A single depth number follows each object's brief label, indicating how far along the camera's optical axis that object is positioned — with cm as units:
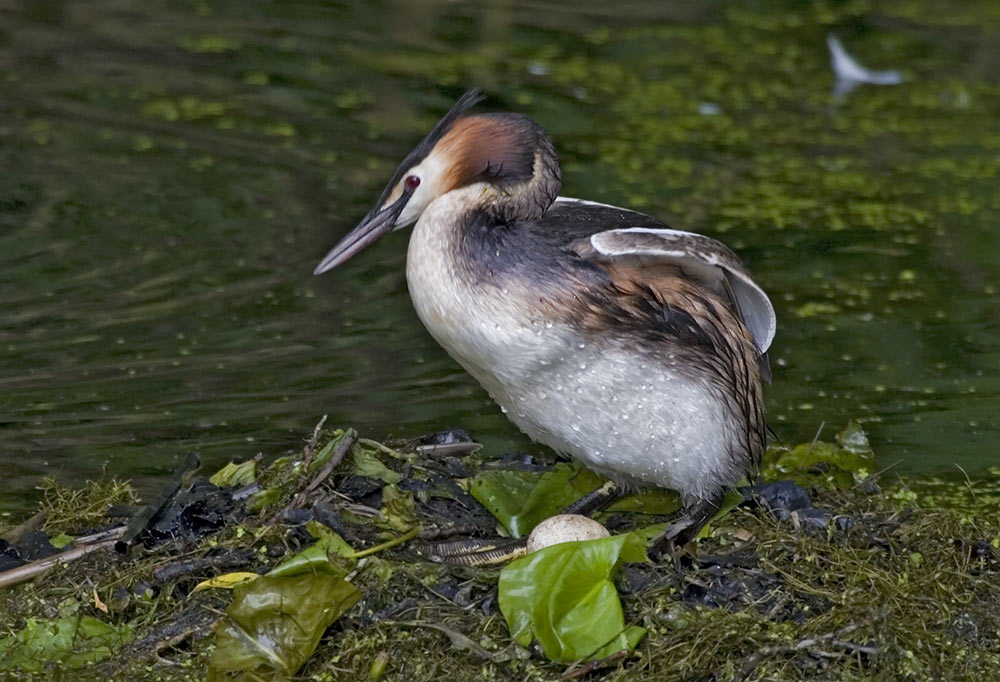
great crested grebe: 961
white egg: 959
